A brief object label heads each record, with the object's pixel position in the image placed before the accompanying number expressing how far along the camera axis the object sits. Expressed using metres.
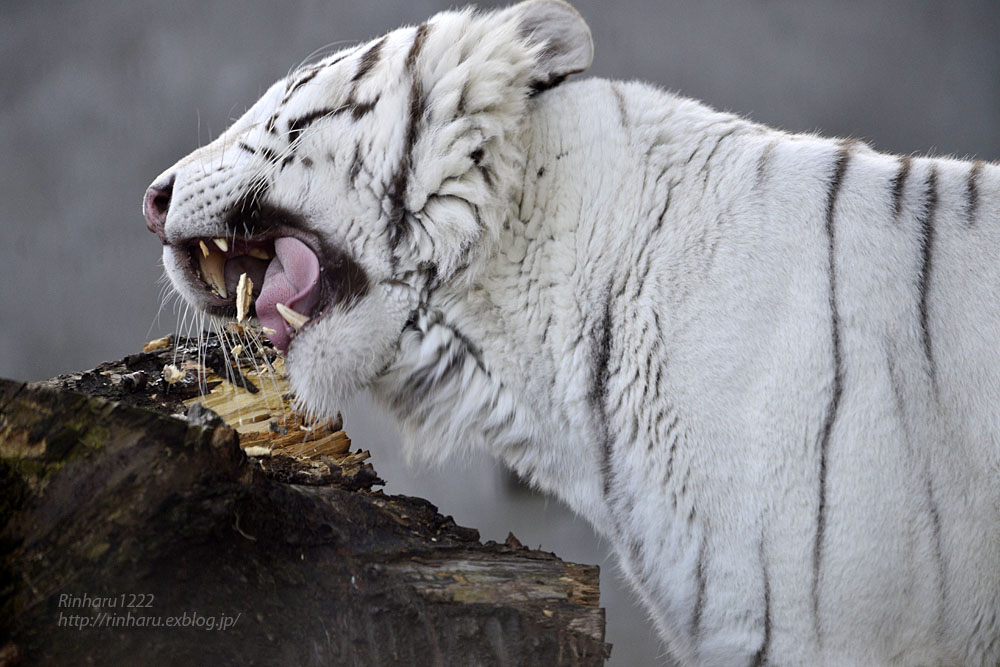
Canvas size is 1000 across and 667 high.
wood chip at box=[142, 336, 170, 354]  6.85
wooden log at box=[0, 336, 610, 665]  6.51
